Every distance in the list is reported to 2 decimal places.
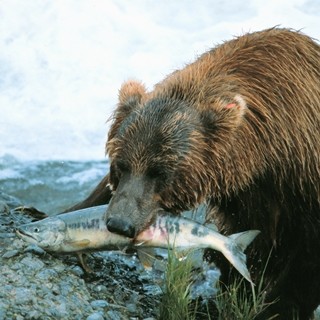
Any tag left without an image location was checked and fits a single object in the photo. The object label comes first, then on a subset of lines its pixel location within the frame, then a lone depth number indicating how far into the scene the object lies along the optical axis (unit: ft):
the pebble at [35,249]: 38.37
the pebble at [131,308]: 37.27
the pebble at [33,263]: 37.27
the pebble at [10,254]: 37.65
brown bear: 34.58
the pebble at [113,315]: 35.81
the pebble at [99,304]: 36.35
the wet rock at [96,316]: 34.94
